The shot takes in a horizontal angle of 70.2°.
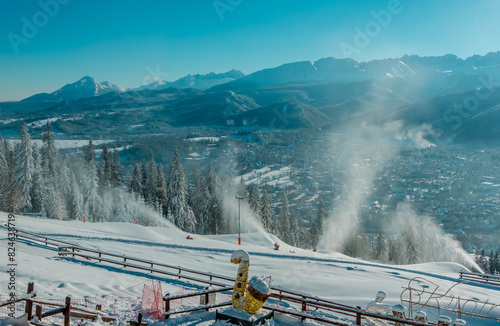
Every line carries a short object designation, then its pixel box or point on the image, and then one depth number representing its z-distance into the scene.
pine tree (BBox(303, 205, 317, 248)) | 73.33
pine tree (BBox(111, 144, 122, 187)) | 60.95
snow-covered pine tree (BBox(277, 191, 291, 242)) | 67.75
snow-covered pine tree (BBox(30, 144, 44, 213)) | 50.12
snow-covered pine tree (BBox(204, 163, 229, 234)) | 64.94
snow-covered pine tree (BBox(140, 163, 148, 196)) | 61.86
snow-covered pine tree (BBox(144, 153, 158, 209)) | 59.72
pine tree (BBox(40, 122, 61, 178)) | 54.96
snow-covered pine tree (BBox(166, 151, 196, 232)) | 59.34
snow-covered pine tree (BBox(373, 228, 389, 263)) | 69.76
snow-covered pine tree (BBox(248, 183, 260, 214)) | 64.19
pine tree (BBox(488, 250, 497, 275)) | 65.14
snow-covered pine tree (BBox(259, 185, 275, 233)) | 64.38
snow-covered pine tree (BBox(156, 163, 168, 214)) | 60.23
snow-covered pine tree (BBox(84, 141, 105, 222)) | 55.06
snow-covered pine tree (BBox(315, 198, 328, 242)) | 72.81
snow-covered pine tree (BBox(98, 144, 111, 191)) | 59.81
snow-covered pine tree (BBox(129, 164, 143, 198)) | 59.97
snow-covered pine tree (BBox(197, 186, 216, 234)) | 64.88
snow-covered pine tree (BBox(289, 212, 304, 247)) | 69.25
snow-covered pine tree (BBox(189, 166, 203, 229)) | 65.62
